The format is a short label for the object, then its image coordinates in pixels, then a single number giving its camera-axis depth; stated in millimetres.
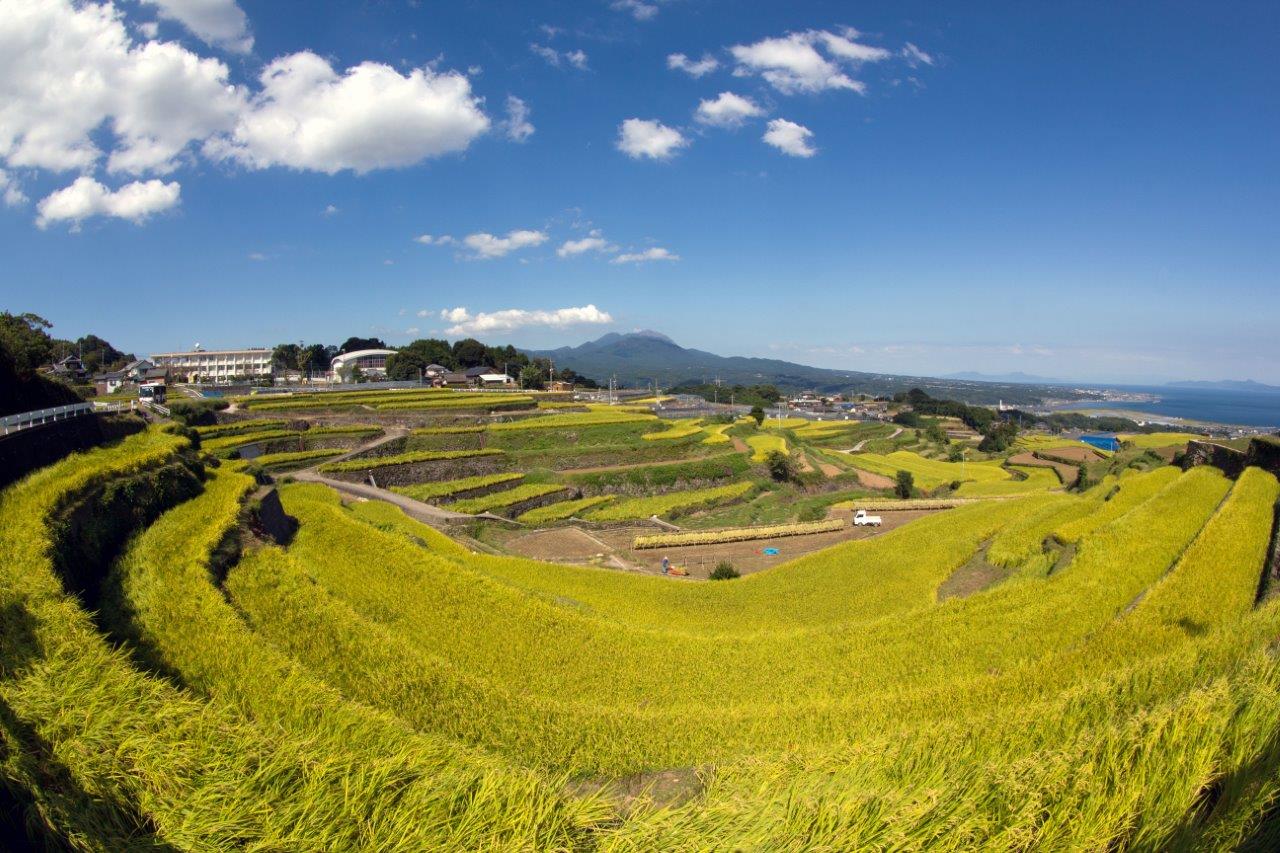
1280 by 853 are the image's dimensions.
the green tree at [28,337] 35500
